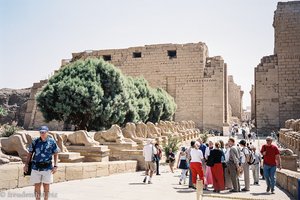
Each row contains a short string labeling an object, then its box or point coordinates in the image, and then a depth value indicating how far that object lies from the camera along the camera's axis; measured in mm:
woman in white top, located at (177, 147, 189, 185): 8203
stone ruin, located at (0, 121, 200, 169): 6902
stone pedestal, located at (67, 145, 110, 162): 9664
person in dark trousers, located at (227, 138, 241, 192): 6980
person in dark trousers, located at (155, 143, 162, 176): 10225
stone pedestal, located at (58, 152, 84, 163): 8453
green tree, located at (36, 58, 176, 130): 18922
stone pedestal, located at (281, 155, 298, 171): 9922
